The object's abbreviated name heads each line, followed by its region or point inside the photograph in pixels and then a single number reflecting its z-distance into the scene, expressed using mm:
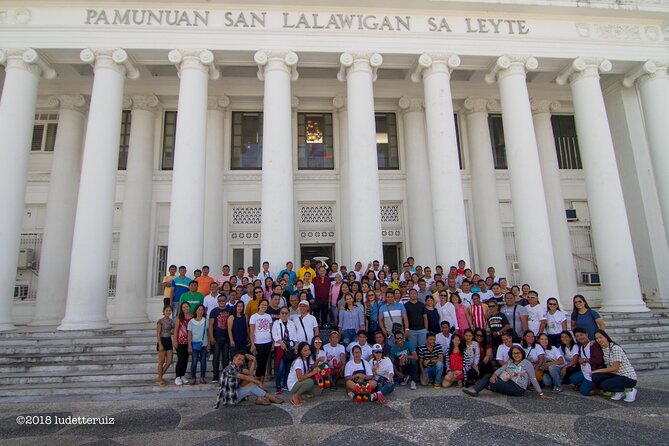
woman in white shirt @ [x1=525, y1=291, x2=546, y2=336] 8297
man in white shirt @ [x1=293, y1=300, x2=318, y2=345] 7734
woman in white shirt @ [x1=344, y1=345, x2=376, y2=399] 6711
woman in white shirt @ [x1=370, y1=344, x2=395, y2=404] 6953
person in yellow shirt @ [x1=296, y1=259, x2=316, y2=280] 10406
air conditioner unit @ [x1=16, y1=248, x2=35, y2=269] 14367
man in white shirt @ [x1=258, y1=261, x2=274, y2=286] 10569
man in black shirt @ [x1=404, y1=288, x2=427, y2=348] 8289
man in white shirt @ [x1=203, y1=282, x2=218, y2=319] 8867
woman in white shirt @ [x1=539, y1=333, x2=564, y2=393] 7246
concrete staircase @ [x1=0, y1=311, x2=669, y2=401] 7691
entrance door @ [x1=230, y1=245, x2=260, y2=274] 15148
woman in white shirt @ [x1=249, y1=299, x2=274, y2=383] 7672
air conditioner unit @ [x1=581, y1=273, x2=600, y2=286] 15586
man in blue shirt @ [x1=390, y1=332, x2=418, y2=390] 7770
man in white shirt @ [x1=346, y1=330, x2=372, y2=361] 7470
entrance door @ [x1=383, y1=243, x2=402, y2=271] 15805
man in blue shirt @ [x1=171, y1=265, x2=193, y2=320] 9688
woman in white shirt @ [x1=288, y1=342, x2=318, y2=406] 6766
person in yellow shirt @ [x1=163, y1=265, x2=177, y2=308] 9867
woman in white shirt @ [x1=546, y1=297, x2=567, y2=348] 8016
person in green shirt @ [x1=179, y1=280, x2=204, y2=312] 8867
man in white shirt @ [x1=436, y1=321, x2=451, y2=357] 7925
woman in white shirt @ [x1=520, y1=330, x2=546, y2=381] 7391
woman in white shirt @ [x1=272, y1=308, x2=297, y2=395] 7453
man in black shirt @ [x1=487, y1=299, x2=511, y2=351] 7902
